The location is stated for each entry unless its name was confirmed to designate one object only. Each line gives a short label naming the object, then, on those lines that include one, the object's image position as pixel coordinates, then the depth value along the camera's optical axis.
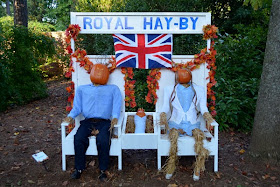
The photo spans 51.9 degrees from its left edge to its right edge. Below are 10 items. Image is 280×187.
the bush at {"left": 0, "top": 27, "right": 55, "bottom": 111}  7.41
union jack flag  4.49
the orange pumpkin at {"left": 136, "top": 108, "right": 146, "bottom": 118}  4.44
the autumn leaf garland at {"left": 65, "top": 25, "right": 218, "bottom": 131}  4.39
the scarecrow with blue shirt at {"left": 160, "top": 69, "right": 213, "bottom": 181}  4.05
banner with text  4.42
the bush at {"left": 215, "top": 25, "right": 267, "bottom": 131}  5.53
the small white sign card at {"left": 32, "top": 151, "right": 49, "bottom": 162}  3.57
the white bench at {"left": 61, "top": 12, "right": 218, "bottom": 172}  3.80
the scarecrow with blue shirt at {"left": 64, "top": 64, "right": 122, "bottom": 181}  4.03
